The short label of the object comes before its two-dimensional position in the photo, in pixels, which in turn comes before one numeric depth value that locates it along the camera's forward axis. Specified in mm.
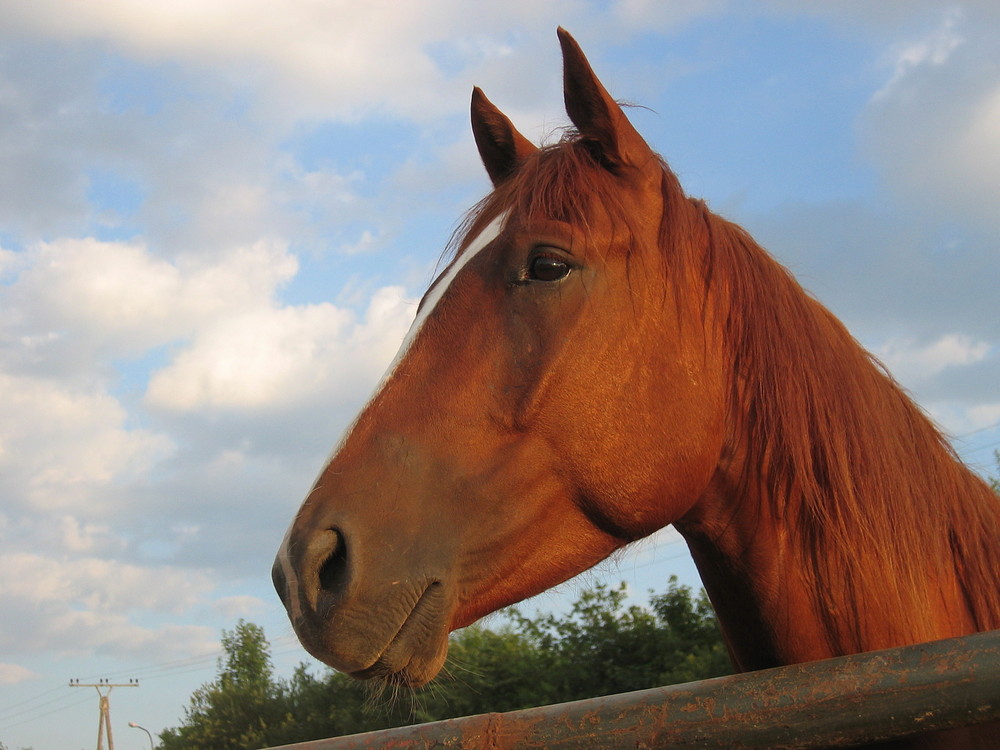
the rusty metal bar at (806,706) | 1580
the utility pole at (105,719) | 49531
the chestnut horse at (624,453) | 2156
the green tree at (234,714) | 17000
